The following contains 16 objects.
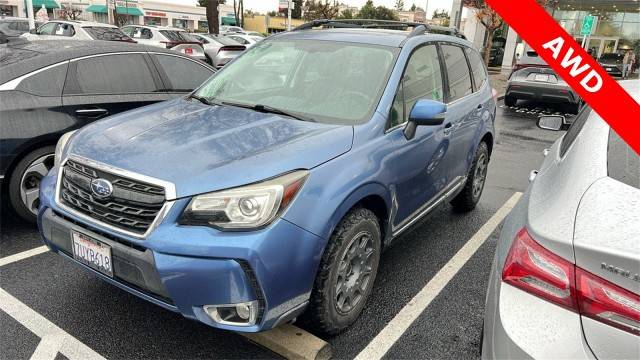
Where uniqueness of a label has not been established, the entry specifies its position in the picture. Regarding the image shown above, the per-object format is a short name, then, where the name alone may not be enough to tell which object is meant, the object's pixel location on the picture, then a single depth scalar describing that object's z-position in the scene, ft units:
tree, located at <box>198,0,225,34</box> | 62.85
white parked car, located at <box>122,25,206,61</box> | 48.83
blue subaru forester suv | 7.11
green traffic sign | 57.11
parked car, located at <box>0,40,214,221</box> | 12.30
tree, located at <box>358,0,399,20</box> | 212.23
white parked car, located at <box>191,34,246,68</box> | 49.80
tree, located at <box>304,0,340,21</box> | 181.70
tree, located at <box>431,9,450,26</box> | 279.34
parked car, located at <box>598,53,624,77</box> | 58.18
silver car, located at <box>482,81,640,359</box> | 4.50
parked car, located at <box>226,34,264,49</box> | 71.89
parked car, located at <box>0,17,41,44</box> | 59.07
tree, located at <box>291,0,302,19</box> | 225.97
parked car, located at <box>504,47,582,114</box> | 37.83
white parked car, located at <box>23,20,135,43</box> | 42.42
